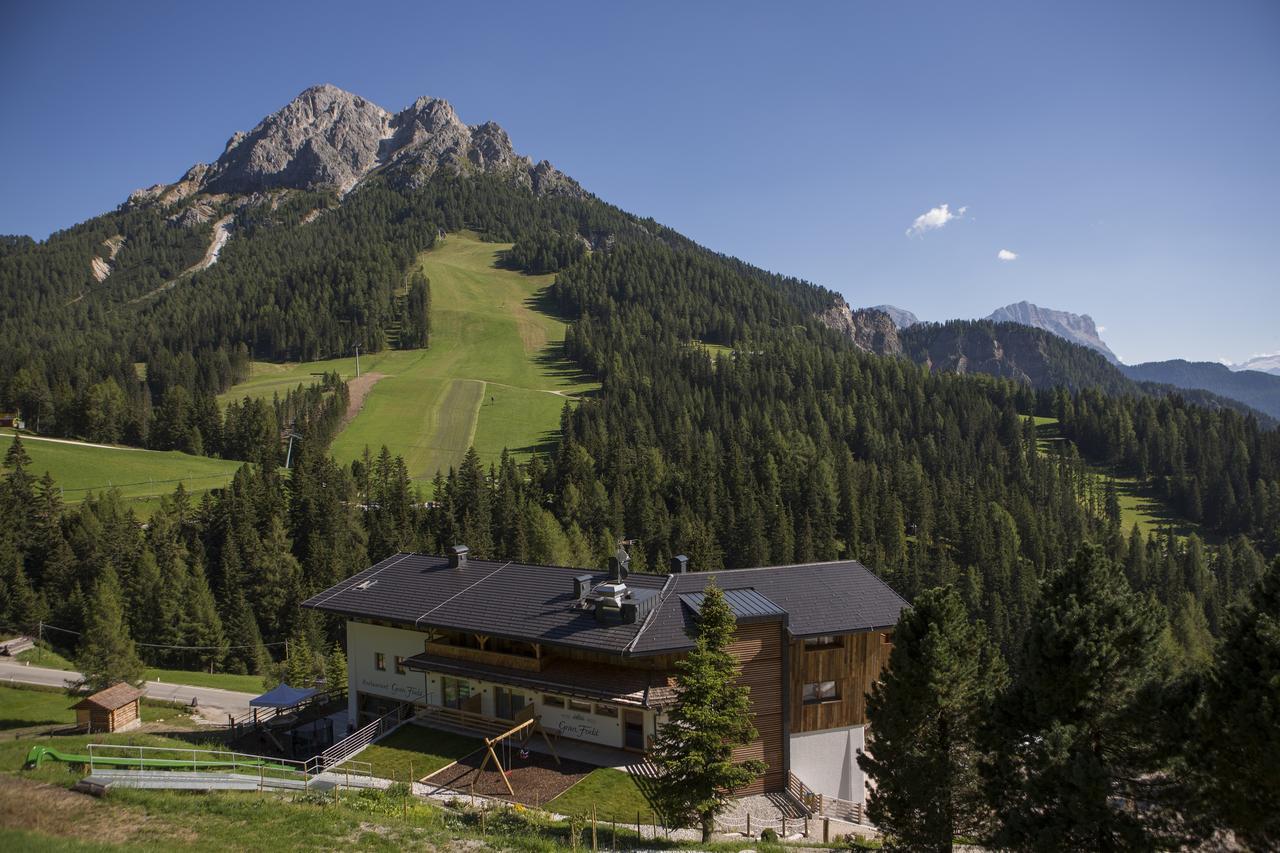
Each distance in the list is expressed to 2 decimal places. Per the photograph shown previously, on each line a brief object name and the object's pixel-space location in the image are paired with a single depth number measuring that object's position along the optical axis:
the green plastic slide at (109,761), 25.47
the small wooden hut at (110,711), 40.31
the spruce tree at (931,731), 21.50
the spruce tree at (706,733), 23.52
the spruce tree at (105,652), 49.19
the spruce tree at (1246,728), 14.70
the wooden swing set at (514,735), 27.95
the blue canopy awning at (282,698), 39.56
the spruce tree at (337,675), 45.50
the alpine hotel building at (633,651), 31.20
